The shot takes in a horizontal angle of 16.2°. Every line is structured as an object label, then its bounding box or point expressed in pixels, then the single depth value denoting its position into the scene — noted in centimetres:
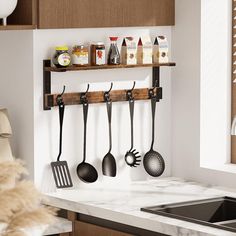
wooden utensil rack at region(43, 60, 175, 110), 335
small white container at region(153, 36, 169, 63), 369
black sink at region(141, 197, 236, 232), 313
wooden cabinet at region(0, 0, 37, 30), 321
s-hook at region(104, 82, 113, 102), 356
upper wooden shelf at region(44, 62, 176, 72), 329
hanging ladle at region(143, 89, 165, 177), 376
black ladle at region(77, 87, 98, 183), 348
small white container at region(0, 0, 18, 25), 311
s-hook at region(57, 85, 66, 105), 339
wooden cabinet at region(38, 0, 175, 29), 328
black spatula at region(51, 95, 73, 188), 340
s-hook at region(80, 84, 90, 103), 347
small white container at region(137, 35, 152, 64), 364
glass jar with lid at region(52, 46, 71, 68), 332
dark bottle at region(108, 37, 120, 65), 352
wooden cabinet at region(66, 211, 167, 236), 300
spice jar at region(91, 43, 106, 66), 346
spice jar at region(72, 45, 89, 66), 339
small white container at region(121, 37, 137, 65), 357
